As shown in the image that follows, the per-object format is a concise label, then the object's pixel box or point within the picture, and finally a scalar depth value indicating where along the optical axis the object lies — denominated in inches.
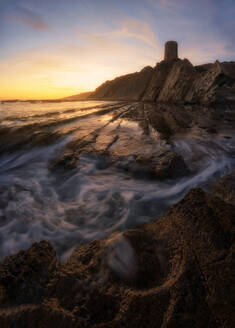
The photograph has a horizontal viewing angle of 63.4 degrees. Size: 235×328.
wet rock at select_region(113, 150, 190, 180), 129.6
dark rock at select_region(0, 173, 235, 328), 37.1
